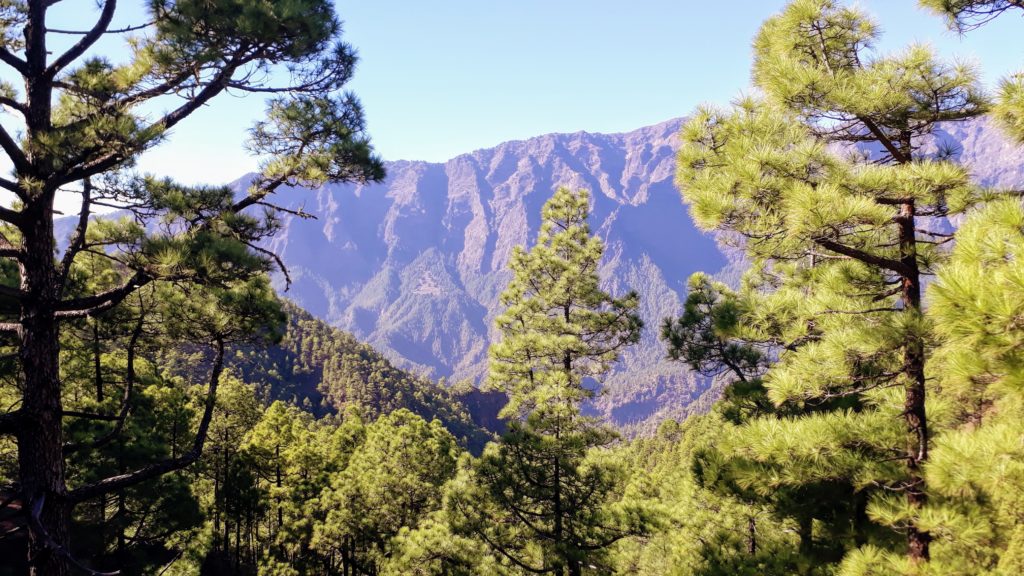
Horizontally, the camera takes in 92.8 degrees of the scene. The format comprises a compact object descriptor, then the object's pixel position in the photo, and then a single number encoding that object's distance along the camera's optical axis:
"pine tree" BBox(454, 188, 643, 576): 9.84
